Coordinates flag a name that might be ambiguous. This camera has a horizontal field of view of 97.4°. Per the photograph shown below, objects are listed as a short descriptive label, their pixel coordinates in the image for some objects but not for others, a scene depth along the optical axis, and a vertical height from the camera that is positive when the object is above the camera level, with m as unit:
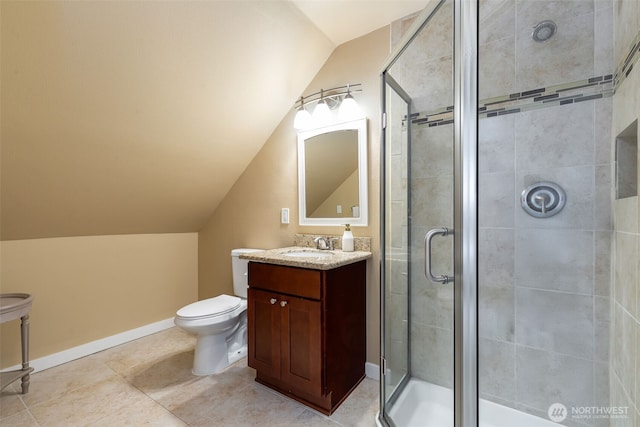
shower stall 1.01 -0.03
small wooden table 1.59 -0.66
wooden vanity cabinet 1.48 -0.69
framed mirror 1.95 +0.26
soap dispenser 1.90 -0.22
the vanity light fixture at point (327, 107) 1.95 +0.75
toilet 1.81 -0.84
